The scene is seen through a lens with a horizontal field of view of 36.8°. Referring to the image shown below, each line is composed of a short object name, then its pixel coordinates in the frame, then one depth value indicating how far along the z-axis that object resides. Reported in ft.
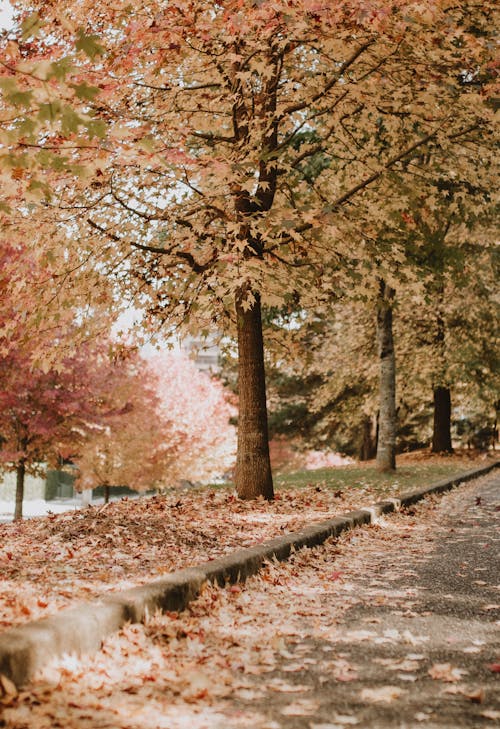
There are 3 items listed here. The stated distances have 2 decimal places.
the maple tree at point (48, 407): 50.70
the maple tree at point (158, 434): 63.26
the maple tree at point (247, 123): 25.89
